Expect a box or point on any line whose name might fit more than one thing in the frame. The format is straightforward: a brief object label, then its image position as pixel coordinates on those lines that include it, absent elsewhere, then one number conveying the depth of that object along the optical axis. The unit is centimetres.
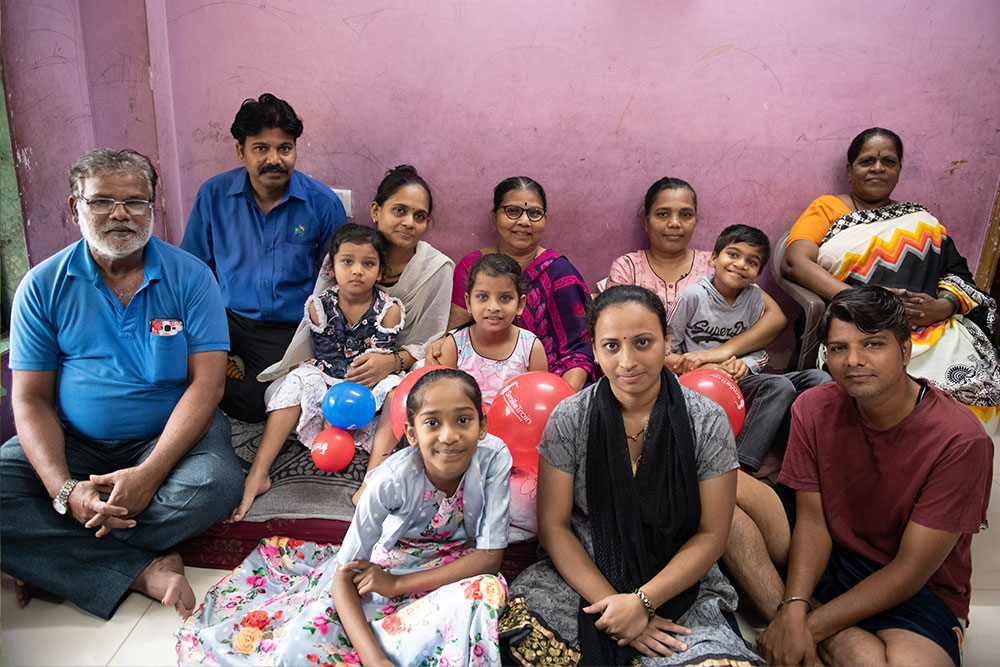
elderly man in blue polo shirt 215
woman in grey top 178
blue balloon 255
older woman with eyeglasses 318
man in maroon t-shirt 183
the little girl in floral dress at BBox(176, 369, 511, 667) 176
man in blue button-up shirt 311
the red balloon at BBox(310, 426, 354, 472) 253
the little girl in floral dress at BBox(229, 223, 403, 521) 271
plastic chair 306
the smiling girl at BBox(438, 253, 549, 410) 269
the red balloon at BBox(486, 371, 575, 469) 241
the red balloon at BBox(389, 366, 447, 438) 252
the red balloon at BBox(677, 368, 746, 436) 253
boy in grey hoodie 269
